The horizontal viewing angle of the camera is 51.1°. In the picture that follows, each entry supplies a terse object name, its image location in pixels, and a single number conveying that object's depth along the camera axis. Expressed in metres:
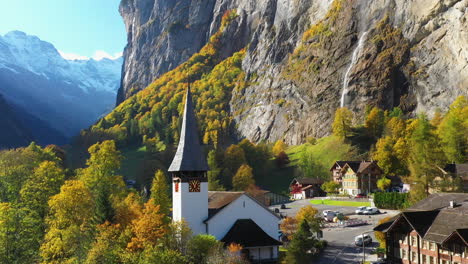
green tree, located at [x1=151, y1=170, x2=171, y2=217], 73.46
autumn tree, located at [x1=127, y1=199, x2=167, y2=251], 48.59
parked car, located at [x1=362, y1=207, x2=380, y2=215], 87.38
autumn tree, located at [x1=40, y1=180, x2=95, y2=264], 51.06
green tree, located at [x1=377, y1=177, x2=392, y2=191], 112.12
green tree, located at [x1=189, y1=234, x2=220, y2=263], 49.00
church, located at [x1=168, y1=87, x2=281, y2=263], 57.94
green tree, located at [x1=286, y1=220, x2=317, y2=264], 56.00
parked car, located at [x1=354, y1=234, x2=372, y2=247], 66.88
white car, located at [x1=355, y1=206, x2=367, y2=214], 89.12
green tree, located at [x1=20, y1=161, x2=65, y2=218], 63.78
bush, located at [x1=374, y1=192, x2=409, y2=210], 88.14
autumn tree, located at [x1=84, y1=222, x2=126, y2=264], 45.75
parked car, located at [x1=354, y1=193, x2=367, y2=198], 116.43
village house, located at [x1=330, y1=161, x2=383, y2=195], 121.06
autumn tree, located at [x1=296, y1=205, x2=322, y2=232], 68.88
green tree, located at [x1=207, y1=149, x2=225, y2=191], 103.65
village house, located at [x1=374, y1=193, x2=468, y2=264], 48.72
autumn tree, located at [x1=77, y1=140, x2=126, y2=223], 77.06
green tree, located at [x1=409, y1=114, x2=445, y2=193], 84.28
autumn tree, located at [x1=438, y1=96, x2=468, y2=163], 103.06
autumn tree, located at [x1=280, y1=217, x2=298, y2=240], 70.94
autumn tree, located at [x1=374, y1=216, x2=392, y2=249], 62.47
